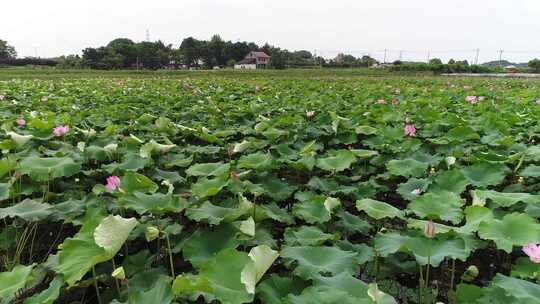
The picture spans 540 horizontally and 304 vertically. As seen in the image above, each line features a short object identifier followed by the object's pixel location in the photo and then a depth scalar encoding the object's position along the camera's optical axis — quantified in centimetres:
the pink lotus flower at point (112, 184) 187
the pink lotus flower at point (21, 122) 331
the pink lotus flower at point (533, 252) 132
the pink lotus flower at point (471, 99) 542
